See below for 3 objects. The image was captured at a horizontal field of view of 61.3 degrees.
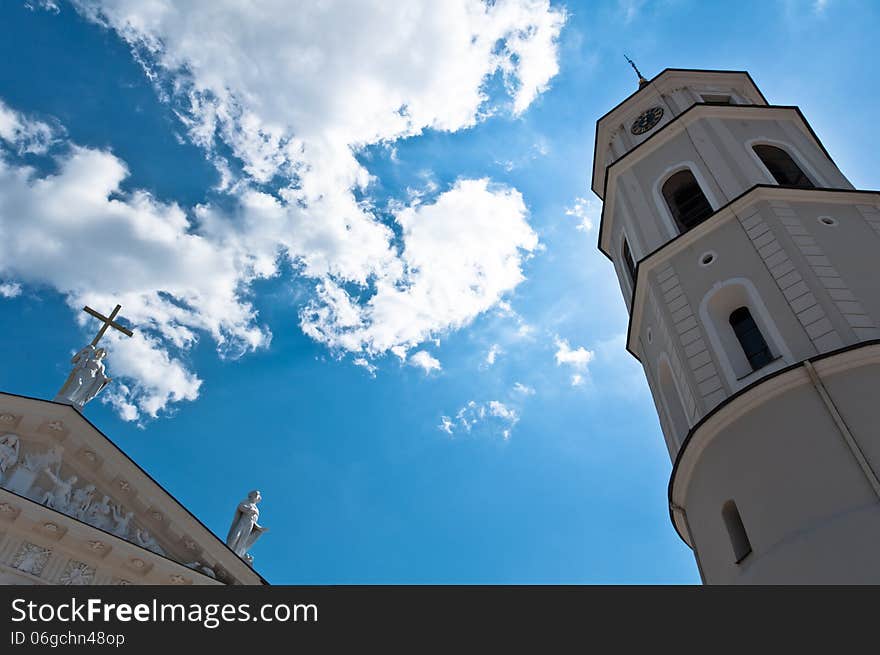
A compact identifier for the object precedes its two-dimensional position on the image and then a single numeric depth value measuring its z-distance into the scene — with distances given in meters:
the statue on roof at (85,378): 16.48
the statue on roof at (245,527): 16.64
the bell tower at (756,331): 11.43
